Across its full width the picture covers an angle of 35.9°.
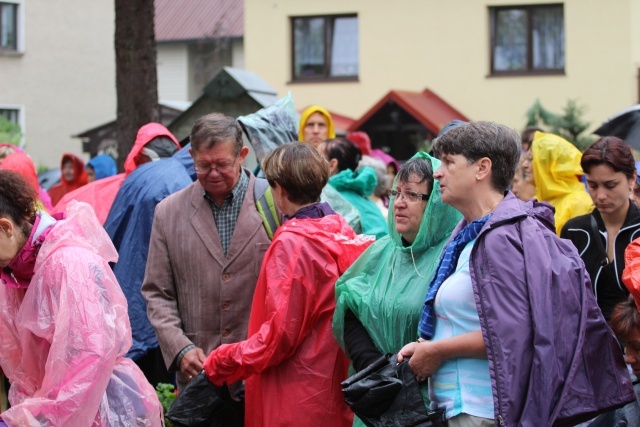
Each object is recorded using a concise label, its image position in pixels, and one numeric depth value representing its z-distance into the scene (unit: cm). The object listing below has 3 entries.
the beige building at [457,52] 2098
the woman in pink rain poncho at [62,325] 355
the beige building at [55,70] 2541
